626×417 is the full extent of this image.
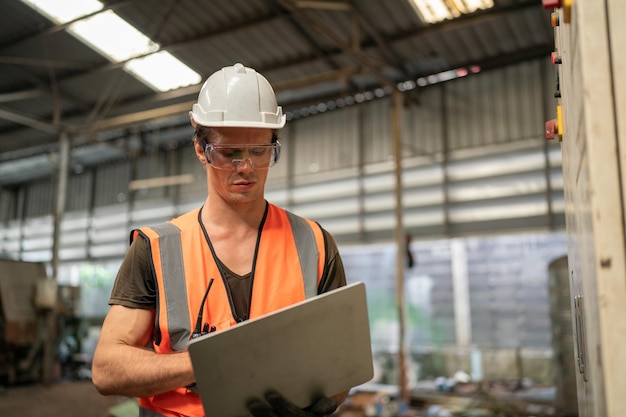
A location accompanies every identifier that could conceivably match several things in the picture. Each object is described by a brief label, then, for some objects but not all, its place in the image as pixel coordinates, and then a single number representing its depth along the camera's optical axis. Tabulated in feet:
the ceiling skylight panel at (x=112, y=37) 27.53
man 5.51
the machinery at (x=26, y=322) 28.17
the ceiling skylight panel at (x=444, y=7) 26.20
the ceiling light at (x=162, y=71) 31.17
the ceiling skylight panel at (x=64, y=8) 26.07
